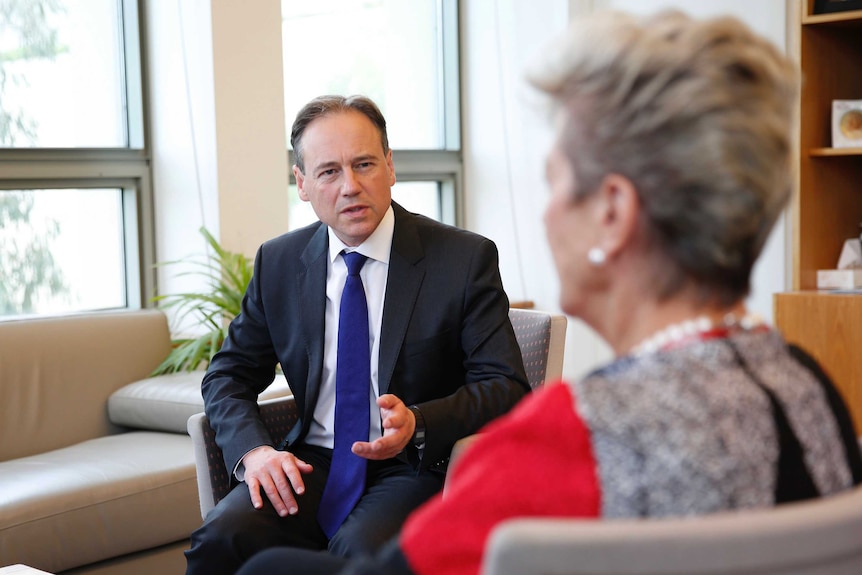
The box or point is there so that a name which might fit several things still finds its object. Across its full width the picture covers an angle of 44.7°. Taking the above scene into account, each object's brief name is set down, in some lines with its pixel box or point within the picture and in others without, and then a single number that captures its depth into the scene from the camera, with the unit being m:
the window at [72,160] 3.95
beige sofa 2.79
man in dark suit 2.09
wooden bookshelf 3.44
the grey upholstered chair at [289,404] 2.26
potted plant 3.85
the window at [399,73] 4.82
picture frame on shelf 3.49
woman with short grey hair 0.91
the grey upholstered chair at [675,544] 0.80
